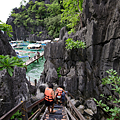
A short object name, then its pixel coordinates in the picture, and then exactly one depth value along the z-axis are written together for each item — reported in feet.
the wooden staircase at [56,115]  12.96
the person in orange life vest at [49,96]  12.82
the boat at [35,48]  105.31
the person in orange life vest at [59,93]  16.40
